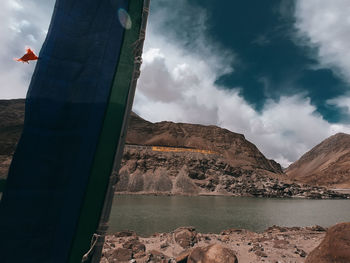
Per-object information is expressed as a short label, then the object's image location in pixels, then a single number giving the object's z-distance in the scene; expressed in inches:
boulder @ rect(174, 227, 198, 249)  409.4
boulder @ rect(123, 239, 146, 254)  348.2
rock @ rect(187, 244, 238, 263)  244.4
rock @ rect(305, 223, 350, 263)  205.6
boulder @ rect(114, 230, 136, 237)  464.5
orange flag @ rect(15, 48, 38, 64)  87.3
